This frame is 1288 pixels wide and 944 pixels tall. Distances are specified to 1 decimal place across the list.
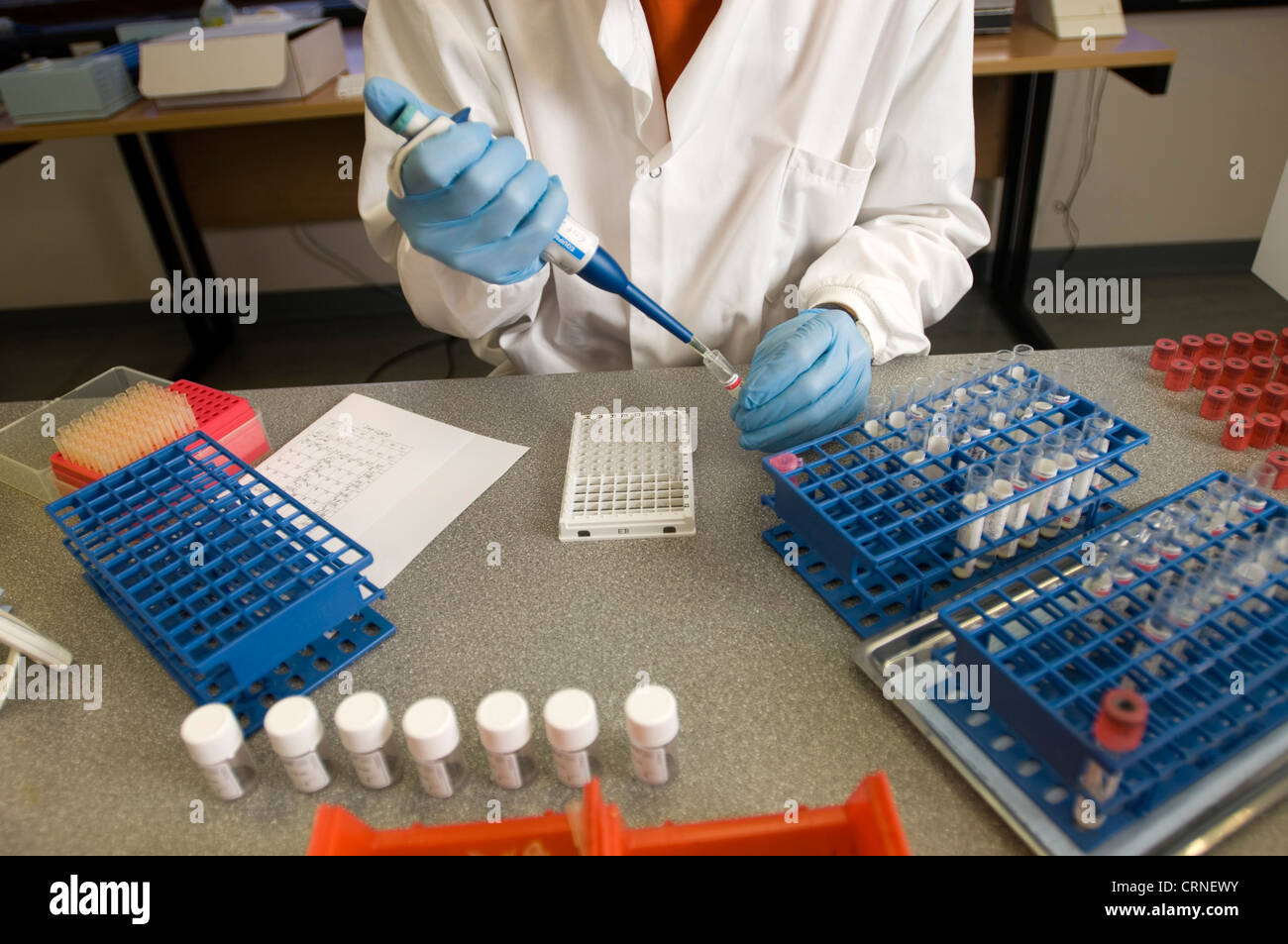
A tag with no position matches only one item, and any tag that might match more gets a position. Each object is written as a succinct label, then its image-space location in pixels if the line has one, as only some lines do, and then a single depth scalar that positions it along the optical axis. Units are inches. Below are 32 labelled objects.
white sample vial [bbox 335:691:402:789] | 23.3
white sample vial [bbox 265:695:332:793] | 23.2
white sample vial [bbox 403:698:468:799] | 23.0
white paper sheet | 34.2
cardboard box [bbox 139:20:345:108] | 79.7
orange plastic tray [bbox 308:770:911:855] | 20.2
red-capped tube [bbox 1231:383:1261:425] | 35.5
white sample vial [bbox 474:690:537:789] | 23.0
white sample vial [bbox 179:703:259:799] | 23.3
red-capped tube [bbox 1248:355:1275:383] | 36.9
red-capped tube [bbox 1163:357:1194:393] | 37.9
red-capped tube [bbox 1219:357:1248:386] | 37.3
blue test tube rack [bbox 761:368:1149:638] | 27.8
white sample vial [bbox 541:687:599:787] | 22.8
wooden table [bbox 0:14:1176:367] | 78.4
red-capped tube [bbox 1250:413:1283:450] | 34.1
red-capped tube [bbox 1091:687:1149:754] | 19.5
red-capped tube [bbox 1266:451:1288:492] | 31.8
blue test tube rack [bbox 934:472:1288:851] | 21.1
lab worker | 40.2
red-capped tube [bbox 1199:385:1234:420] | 36.2
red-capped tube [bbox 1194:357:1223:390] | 37.6
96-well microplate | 32.8
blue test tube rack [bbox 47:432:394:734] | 26.2
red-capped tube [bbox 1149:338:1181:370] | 39.4
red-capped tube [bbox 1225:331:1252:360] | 38.9
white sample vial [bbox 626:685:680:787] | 22.6
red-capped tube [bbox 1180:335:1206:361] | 39.4
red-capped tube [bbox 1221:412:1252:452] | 34.5
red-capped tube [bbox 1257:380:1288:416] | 35.2
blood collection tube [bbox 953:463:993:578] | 28.0
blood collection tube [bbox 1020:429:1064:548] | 29.1
